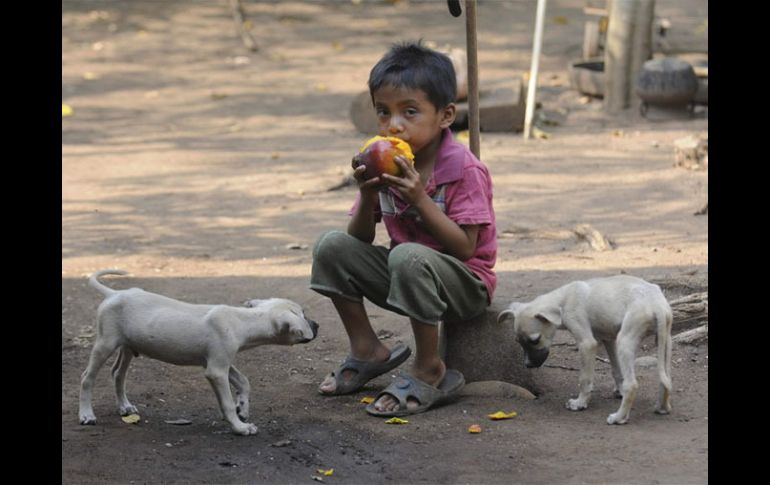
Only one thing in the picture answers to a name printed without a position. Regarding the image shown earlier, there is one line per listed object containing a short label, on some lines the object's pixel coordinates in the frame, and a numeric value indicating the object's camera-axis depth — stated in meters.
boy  8.37
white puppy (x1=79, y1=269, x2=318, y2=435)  7.95
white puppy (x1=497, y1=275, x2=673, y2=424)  7.79
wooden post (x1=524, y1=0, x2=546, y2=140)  20.50
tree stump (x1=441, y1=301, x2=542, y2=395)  9.07
